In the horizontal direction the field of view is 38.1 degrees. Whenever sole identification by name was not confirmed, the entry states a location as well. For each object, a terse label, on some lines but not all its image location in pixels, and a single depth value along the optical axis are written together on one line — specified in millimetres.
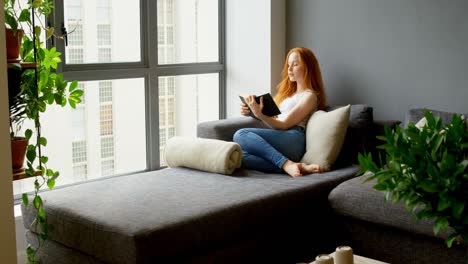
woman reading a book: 3939
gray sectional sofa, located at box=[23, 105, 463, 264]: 2934
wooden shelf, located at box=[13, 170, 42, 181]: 2982
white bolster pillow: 3775
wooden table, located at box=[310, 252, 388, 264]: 2562
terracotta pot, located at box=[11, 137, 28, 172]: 2980
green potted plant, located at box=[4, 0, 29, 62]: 2932
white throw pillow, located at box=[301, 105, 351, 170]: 3961
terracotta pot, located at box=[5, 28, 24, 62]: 2934
